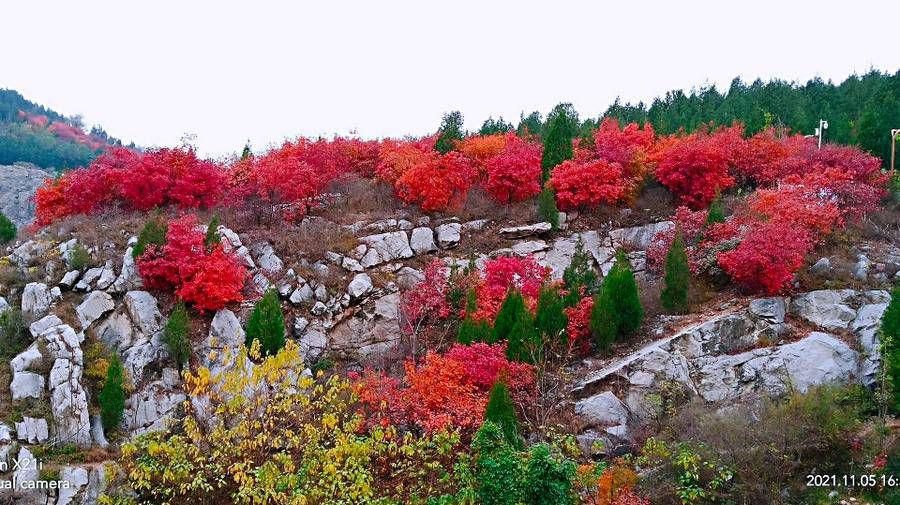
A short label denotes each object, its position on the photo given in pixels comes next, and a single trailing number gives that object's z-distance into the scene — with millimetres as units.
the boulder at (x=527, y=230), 32000
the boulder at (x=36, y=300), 24892
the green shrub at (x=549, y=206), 31938
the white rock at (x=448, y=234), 31656
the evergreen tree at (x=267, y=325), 24641
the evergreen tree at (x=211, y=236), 26406
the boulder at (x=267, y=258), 28766
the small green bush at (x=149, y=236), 26109
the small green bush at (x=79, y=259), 26531
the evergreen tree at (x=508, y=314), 23667
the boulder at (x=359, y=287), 28219
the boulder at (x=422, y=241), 31047
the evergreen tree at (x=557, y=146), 34938
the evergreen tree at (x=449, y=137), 37562
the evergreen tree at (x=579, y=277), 25948
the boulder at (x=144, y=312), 25047
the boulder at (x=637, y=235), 31672
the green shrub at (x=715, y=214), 27984
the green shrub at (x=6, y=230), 32469
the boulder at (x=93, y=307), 24938
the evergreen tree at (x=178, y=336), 23938
